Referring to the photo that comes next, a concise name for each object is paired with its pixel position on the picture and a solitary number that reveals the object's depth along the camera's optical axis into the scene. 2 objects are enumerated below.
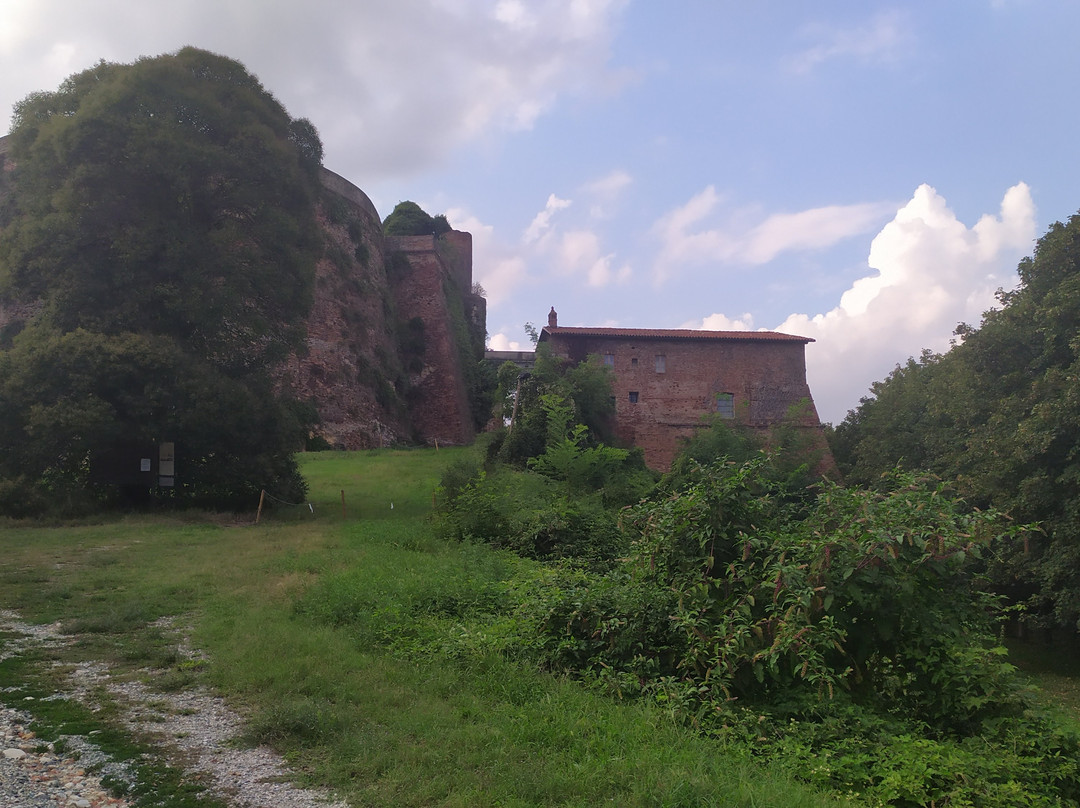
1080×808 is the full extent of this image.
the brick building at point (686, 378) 33.50
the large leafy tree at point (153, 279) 15.23
